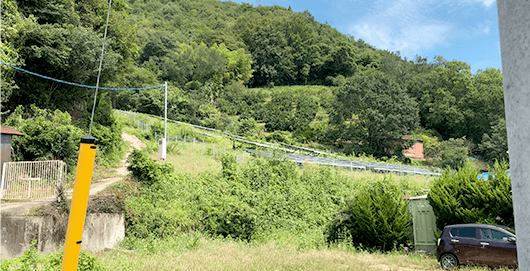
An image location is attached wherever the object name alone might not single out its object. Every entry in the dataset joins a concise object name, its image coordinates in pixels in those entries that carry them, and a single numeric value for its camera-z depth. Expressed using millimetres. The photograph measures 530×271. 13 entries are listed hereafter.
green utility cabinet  14937
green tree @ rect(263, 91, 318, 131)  54969
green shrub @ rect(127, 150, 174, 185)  16594
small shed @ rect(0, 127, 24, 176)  14758
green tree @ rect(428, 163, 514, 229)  13484
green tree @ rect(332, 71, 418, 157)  45219
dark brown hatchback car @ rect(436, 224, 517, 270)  10367
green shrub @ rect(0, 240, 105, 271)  6683
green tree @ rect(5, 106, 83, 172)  17109
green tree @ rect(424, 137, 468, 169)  44406
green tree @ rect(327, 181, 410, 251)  14742
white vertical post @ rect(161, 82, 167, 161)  21516
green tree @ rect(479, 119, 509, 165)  49125
